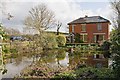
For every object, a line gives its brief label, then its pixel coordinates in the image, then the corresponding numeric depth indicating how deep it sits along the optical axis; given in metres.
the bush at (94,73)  3.62
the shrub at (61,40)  15.30
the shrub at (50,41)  13.30
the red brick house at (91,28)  17.12
